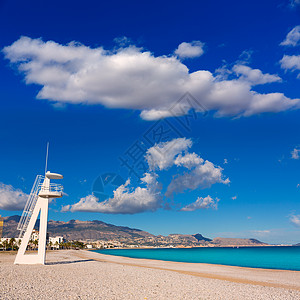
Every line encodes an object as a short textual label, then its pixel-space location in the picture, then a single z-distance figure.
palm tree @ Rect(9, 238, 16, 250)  117.34
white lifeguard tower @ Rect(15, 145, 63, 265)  27.34
